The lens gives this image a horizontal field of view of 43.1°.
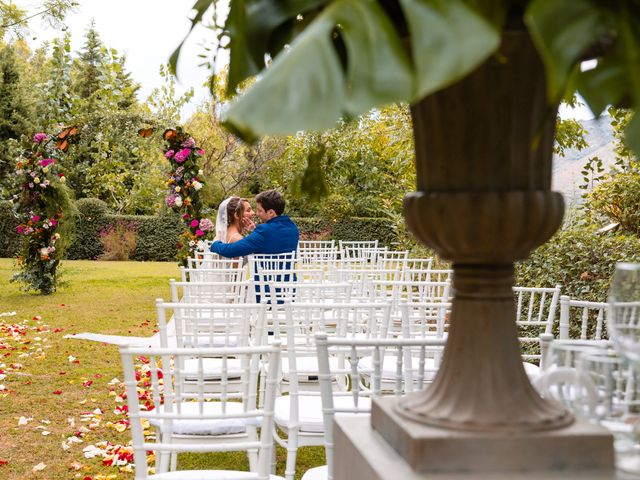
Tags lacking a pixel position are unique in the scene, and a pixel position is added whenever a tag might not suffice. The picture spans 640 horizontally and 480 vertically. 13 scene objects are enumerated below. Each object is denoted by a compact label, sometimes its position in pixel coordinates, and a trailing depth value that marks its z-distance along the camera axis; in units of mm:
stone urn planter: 1111
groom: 6871
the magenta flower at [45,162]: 11266
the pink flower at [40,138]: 11375
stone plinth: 1096
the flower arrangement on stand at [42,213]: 11359
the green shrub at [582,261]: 5488
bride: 7703
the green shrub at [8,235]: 19469
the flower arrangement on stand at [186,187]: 10016
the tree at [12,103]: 25953
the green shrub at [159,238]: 20188
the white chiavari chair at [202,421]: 2205
